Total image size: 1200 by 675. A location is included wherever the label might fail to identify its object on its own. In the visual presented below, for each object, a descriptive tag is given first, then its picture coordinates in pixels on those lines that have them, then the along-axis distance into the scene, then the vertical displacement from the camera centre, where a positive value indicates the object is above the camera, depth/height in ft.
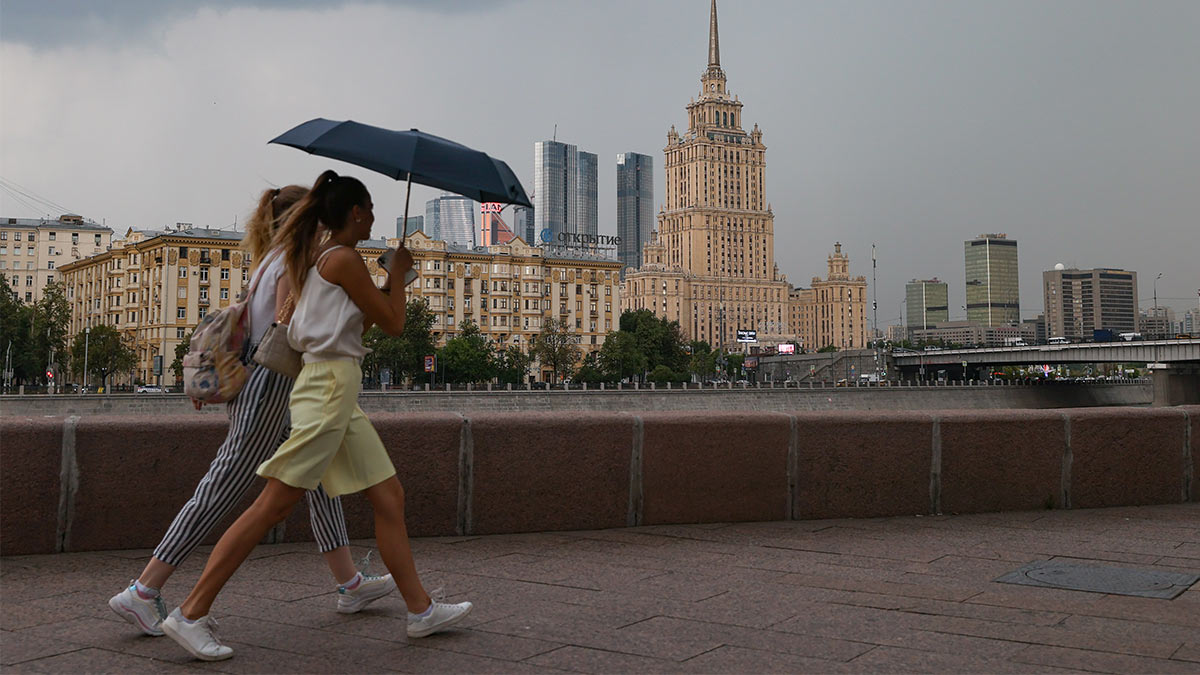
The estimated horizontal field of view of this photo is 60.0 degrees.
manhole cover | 18.01 -3.69
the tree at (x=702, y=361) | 398.75 +6.41
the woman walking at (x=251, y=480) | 14.35 -1.56
